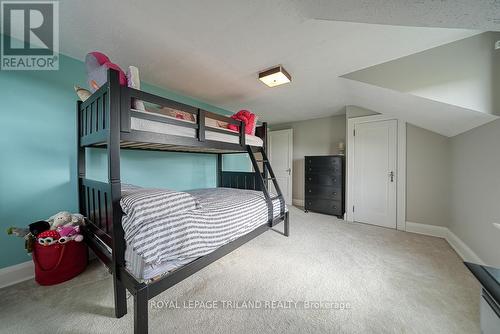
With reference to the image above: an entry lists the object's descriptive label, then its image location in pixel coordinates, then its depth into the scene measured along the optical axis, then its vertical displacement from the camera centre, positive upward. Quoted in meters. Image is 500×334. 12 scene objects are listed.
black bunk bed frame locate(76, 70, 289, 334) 1.02 -0.14
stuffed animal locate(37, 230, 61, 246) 1.38 -0.62
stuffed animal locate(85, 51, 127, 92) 1.18 +0.71
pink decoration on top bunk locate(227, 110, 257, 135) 2.20 +0.64
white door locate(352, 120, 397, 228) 2.88 -0.13
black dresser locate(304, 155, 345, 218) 3.44 -0.41
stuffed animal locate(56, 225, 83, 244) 1.46 -0.62
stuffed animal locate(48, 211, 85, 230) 1.51 -0.52
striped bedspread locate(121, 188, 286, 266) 1.00 -0.44
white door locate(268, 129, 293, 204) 4.55 +0.25
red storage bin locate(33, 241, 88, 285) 1.42 -0.87
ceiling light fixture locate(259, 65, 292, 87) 1.97 +1.12
